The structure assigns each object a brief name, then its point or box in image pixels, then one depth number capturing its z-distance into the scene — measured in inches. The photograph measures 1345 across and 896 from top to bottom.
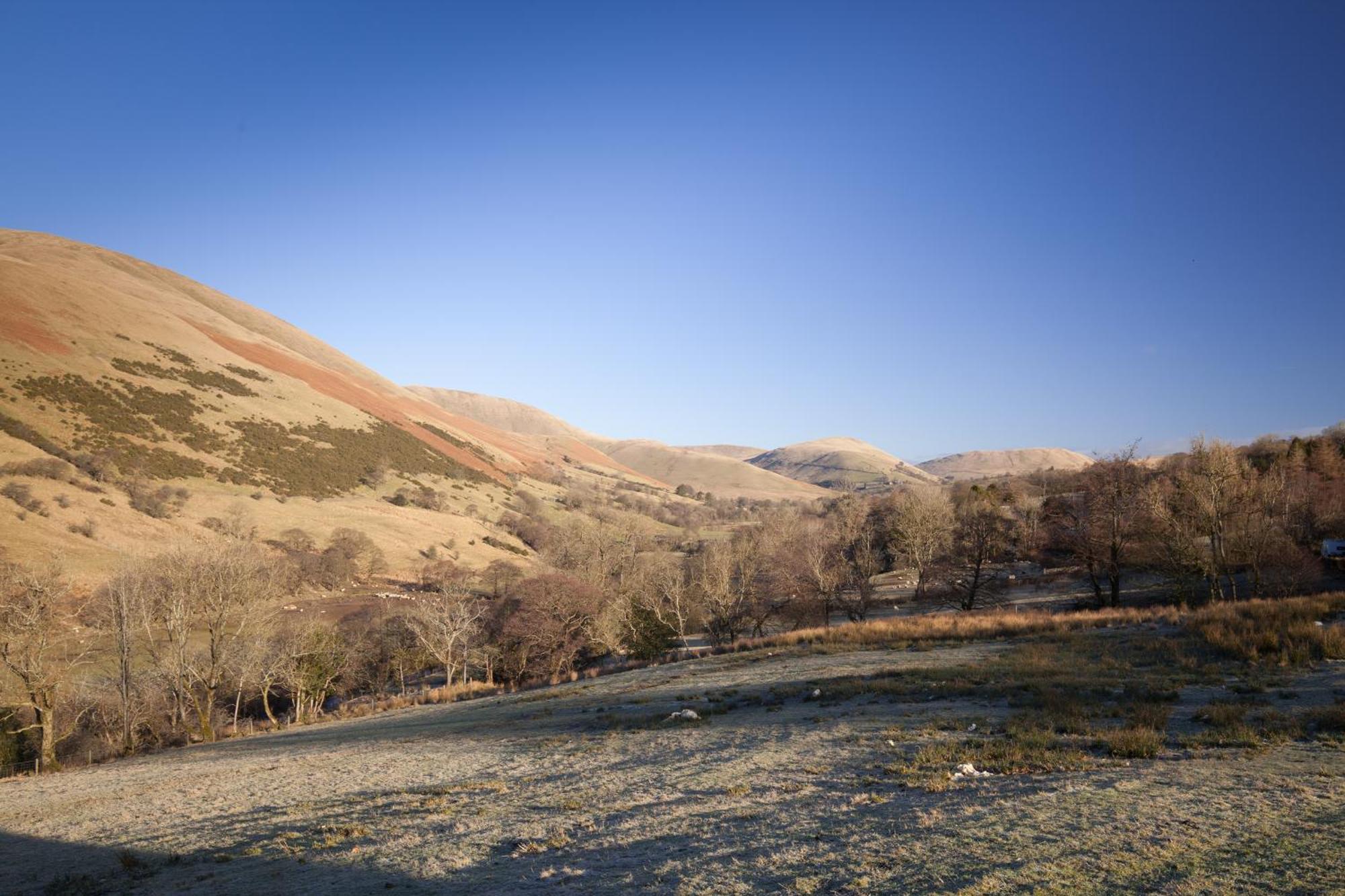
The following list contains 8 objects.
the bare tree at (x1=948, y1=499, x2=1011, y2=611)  1956.2
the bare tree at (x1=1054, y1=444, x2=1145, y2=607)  1654.8
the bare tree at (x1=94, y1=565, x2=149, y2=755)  1279.5
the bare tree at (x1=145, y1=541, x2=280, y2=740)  1366.9
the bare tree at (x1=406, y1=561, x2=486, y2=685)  1758.1
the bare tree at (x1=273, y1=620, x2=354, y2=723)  1515.7
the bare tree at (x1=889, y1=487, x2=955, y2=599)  2591.0
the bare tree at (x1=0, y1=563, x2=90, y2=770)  1128.8
